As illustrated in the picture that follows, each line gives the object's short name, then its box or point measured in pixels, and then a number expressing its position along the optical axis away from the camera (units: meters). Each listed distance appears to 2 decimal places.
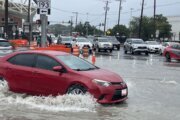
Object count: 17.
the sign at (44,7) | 19.47
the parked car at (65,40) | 48.85
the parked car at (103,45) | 52.03
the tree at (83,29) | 147.01
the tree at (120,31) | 110.12
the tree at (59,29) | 183.96
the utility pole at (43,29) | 20.64
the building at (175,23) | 115.05
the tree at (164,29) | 99.31
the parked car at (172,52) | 36.25
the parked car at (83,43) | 45.89
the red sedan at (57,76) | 11.43
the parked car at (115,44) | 60.42
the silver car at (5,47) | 26.08
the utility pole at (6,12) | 53.58
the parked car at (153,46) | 53.34
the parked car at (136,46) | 48.34
